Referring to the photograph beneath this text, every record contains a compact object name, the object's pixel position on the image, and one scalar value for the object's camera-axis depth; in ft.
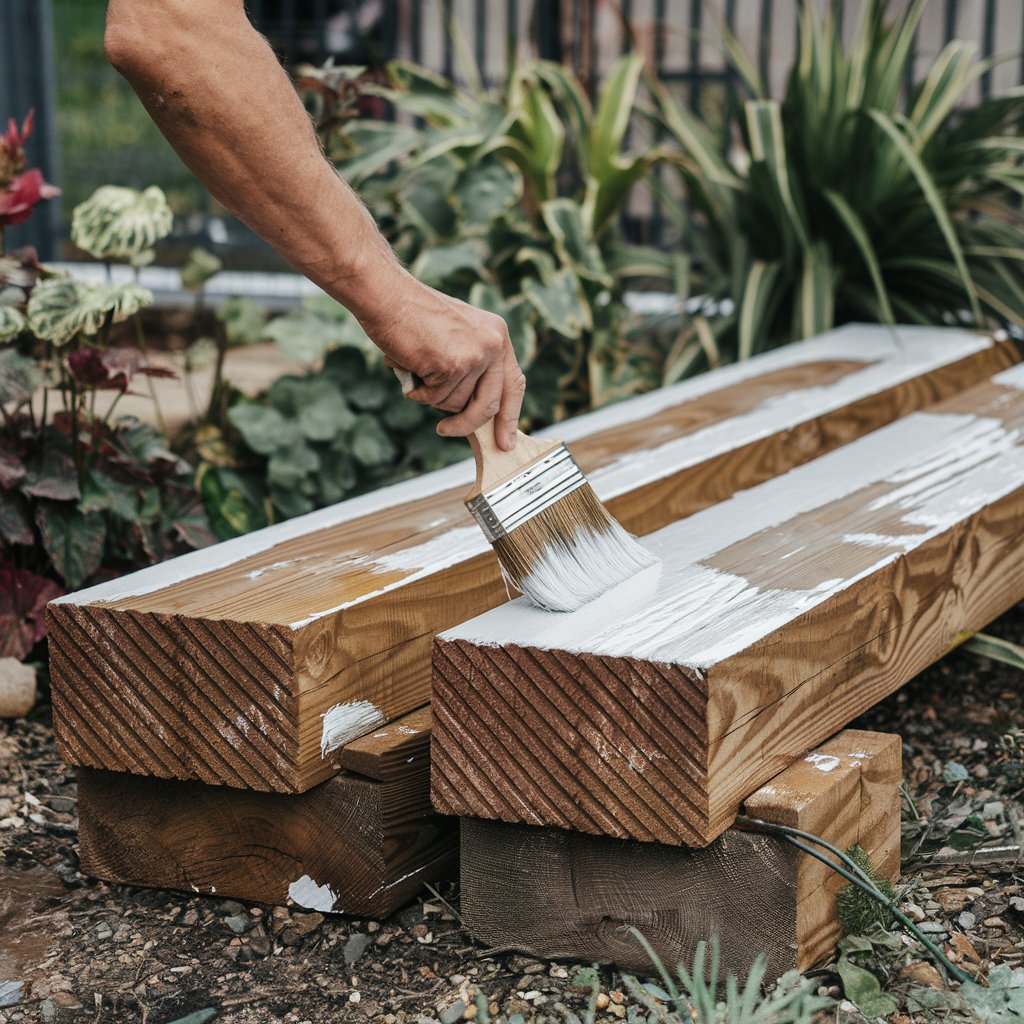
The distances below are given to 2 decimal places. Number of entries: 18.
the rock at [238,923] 6.79
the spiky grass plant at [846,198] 14.21
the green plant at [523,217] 13.01
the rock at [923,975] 6.04
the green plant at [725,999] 5.24
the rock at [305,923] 6.77
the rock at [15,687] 9.07
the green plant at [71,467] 9.27
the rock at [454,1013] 5.97
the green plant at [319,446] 11.55
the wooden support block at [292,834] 6.64
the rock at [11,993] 6.15
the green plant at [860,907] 6.15
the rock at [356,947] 6.53
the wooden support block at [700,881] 5.88
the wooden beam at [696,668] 5.72
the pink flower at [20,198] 9.48
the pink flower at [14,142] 9.61
